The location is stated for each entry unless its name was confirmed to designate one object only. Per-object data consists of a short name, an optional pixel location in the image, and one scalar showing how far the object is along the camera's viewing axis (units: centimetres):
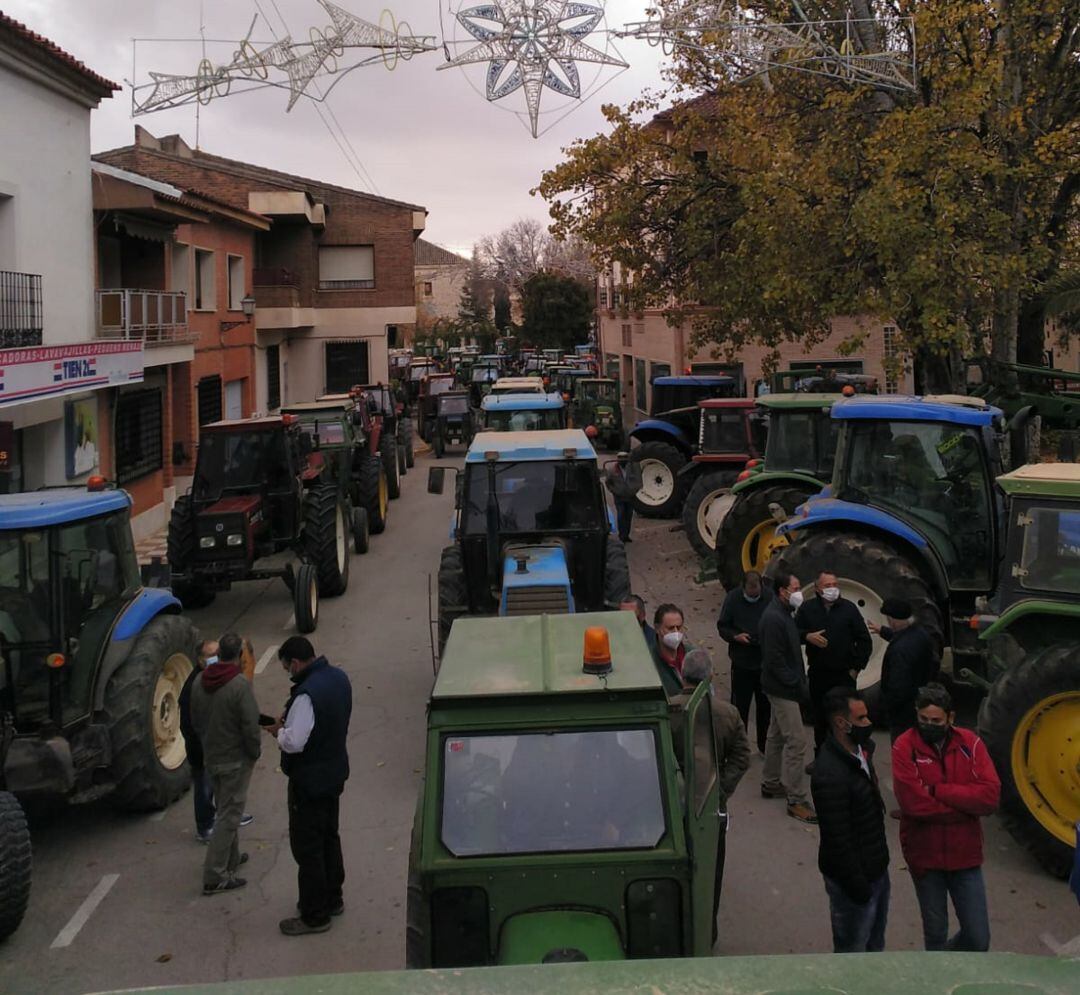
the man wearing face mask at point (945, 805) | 515
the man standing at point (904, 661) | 723
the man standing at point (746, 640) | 811
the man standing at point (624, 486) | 1474
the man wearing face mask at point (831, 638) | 780
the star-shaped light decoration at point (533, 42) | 1262
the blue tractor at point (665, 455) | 1905
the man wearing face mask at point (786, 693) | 740
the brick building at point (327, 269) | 3219
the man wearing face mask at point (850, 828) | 514
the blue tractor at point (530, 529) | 948
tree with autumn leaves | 1460
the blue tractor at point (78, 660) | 695
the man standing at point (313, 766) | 610
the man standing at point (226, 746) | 673
